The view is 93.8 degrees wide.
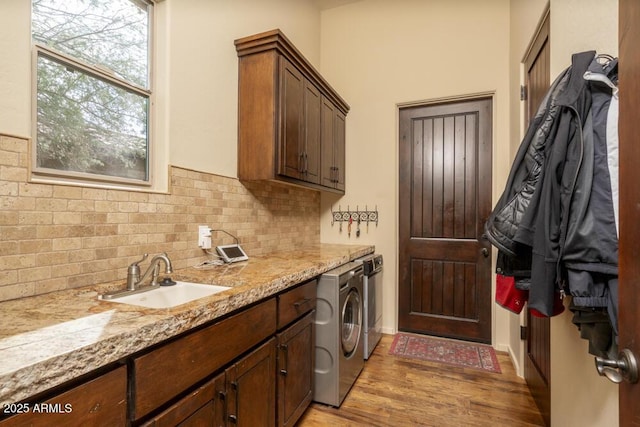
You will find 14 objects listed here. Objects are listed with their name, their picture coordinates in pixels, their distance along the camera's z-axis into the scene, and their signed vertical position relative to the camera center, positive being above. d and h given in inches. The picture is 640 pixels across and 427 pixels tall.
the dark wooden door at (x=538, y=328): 68.7 -28.0
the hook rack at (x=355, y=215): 128.6 +0.0
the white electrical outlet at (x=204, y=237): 73.2 -5.6
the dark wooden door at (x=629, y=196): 21.8 +1.6
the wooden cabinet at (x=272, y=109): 82.6 +30.5
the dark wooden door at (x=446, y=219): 115.6 -1.2
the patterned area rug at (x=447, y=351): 99.2 -48.8
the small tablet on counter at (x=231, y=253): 75.9 -10.3
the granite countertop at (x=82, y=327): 23.9 -12.3
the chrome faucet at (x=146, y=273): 50.8 -10.2
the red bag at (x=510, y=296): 60.9 -16.6
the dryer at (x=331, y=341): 74.2 -31.8
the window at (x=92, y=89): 48.8 +23.1
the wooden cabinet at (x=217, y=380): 28.2 -21.1
